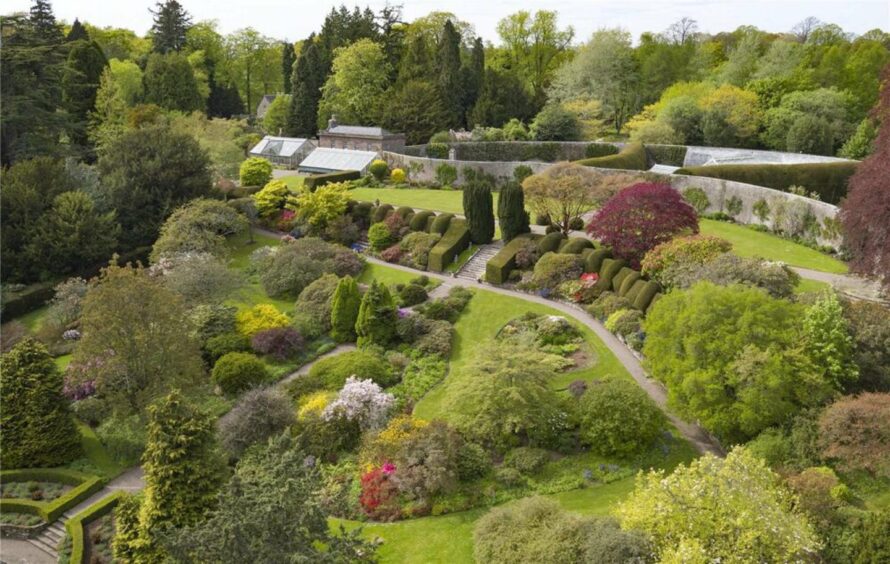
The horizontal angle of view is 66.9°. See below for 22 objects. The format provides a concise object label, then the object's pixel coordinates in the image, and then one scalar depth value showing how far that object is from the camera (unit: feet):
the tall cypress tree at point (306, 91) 239.09
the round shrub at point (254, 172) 169.17
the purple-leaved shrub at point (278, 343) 95.30
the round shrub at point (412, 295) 109.50
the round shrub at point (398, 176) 181.78
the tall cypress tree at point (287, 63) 283.38
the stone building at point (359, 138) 199.52
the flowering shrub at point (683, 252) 92.22
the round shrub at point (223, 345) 95.20
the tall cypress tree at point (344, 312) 100.78
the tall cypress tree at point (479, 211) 125.70
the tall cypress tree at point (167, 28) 274.36
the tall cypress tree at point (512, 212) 120.16
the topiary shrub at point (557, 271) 108.06
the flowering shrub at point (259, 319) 100.01
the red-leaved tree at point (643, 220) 102.37
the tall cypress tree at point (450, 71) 232.53
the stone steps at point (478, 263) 119.75
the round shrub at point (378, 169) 182.74
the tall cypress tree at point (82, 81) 194.18
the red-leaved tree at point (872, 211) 82.23
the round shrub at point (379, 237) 133.08
